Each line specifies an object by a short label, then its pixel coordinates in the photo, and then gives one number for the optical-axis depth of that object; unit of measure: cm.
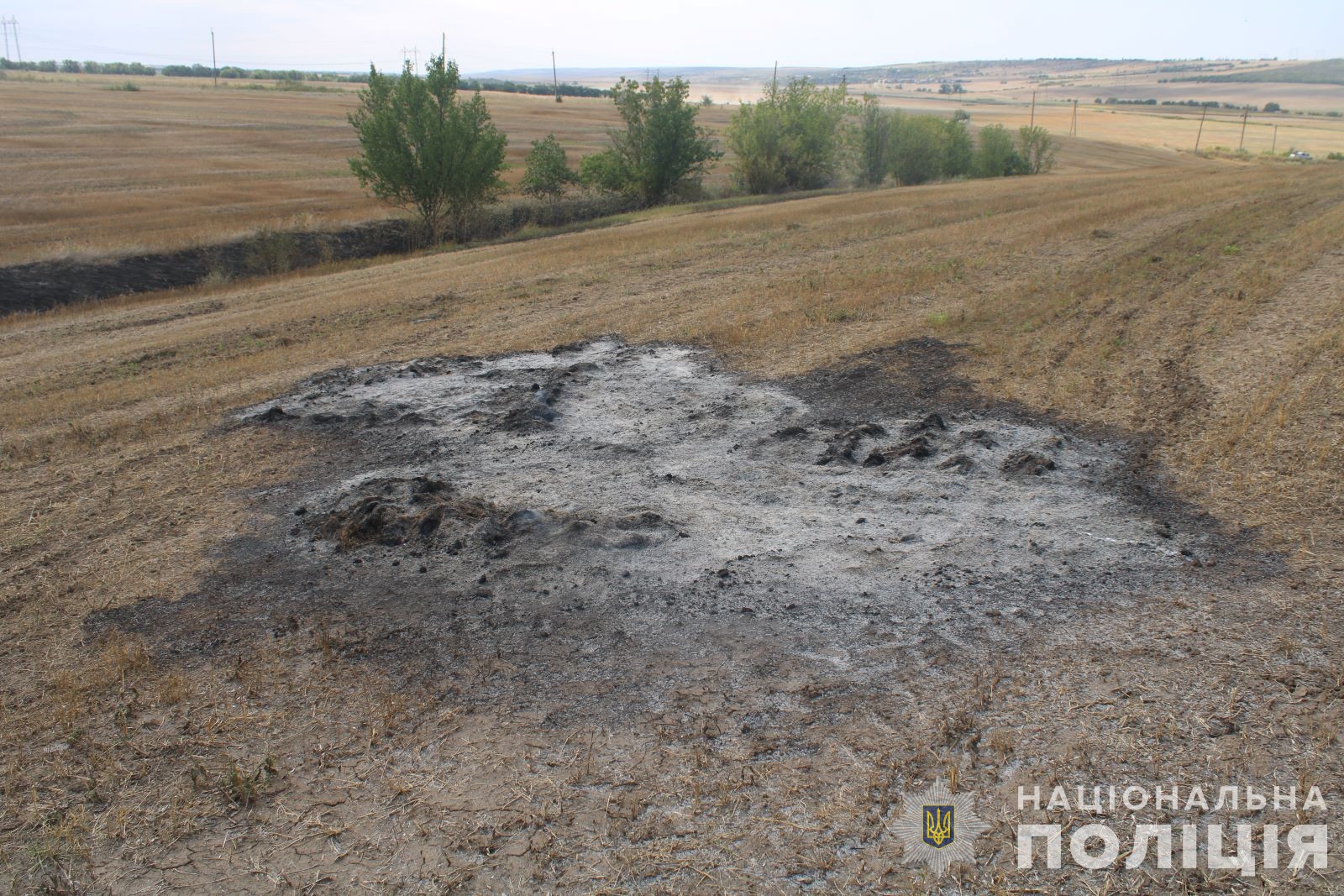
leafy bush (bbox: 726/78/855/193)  4512
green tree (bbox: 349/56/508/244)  3189
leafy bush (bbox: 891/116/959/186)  5269
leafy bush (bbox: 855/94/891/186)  5275
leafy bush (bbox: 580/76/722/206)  4072
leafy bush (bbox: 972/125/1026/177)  5800
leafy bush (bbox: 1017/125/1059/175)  6097
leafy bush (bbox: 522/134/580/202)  3828
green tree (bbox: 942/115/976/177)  5638
